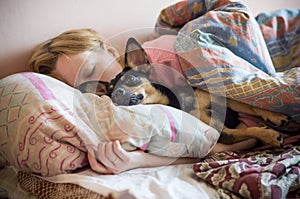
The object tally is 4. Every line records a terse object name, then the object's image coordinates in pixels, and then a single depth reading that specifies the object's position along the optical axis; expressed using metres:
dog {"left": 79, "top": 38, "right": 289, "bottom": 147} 1.16
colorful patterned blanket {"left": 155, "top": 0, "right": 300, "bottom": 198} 0.93
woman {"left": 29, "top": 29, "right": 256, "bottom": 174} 1.19
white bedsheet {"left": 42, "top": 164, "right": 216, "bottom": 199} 0.89
